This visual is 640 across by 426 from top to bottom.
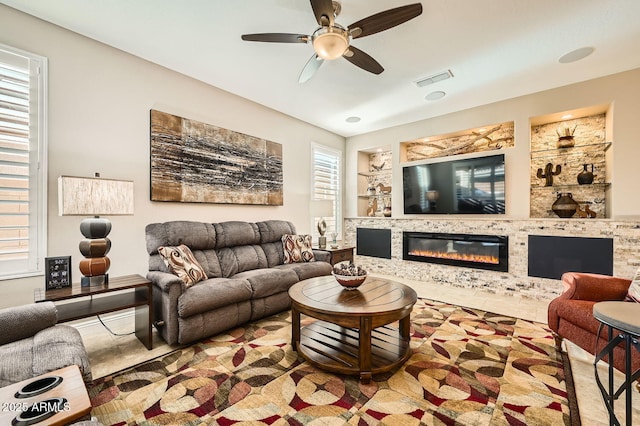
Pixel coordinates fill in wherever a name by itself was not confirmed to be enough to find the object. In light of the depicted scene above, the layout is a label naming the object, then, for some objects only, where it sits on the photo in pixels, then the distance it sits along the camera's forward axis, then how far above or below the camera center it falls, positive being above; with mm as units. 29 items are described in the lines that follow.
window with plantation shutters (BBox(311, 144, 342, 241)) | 5496 +683
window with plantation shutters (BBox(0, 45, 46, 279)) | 2389 +446
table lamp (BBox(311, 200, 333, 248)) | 4887 +22
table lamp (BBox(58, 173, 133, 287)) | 2094 +41
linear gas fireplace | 4250 -612
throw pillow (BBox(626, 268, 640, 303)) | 1982 -570
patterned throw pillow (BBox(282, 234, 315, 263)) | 3920 -520
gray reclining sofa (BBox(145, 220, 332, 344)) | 2443 -698
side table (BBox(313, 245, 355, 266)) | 4393 -688
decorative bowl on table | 2396 -544
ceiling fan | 1984 +1447
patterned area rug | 1609 -1180
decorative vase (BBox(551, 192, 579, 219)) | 3795 +103
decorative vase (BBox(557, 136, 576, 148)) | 3895 +1018
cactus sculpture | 4039 +592
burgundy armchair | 2029 -729
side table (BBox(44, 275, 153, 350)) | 2080 -760
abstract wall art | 3305 +672
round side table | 1237 -517
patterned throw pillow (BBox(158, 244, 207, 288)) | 2689 -514
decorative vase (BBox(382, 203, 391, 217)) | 5816 +69
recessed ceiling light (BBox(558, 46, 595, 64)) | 2952 +1753
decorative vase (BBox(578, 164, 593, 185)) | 3719 +489
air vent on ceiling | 3464 +1748
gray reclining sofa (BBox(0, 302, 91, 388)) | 1310 -726
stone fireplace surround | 3344 -525
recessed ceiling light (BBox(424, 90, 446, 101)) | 3986 +1742
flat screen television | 4312 +456
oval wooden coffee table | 1937 -854
